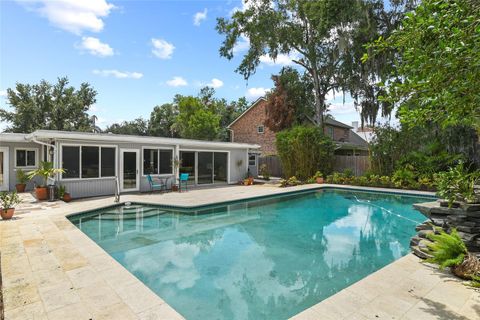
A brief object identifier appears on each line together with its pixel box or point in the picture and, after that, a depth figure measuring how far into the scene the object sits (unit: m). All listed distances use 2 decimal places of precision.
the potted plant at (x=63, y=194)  9.30
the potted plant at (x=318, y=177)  15.36
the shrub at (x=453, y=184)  2.77
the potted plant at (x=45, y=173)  8.95
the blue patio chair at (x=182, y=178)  12.44
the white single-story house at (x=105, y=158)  9.84
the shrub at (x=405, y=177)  12.77
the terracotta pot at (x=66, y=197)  9.29
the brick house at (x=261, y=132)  23.16
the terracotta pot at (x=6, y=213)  6.63
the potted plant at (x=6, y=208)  6.64
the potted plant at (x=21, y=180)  11.67
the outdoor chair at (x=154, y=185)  11.58
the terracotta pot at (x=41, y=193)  9.41
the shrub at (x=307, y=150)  16.08
